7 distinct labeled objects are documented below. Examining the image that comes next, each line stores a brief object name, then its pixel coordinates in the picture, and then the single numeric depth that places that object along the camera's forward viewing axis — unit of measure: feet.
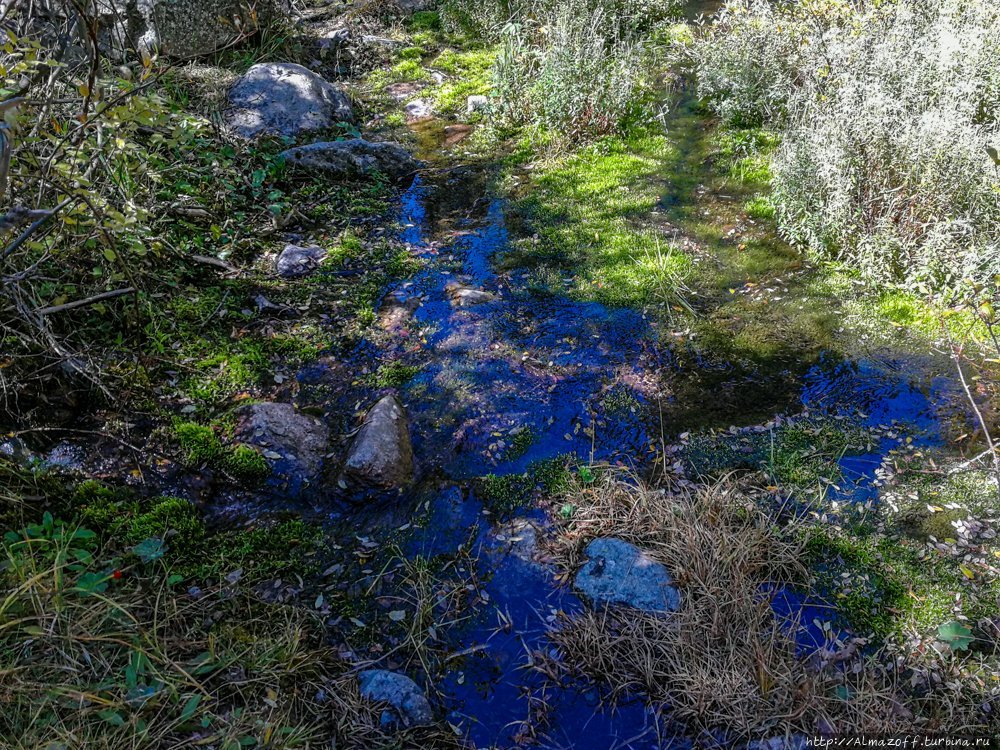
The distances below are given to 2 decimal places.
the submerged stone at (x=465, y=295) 19.07
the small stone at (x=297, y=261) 19.69
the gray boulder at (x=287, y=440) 13.69
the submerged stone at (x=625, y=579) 11.21
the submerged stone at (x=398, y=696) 9.71
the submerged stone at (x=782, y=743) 9.21
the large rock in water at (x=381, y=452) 13.34
